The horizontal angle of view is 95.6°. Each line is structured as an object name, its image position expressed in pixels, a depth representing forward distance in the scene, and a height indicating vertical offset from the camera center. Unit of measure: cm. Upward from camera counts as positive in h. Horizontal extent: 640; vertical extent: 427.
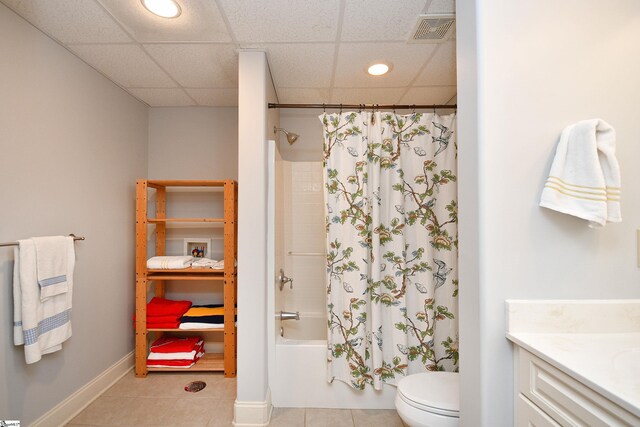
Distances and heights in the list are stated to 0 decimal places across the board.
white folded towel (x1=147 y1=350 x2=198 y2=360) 229 -106
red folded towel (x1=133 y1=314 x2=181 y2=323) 228 -76
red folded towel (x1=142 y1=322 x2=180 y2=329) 227 -81
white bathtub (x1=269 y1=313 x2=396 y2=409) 187 -105
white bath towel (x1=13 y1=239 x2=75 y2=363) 143 -46
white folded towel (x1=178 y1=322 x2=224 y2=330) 227 -81
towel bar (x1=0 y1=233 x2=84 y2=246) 136 -10
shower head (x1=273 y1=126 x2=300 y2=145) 222 +66
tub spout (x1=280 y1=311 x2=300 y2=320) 207 -67
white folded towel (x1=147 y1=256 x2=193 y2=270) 226 -32
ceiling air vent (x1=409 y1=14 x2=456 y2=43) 151 +106
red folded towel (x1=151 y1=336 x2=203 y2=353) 232 -100
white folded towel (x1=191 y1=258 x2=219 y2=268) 229 -33
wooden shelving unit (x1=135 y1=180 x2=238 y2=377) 225 -43
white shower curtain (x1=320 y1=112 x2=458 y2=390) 181 -15
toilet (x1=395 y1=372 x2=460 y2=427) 124 -81
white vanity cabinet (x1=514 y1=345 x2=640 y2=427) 65 -45
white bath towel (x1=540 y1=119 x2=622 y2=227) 86 +14
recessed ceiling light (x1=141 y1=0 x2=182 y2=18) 139 +105
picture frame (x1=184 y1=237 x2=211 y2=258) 262 -21
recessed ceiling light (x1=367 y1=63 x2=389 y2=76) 198 +106
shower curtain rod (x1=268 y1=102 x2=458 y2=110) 194 +79
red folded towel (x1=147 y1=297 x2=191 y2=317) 229 -68
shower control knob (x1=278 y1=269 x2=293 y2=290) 211 -42
